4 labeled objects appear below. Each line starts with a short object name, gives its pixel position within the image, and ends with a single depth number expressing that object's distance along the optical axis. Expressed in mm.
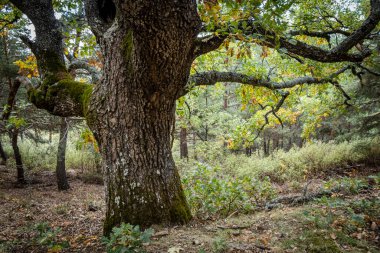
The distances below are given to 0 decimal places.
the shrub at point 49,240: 2348
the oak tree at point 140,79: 2197
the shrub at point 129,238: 2102
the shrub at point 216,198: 4119
